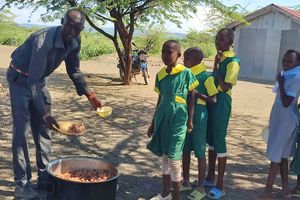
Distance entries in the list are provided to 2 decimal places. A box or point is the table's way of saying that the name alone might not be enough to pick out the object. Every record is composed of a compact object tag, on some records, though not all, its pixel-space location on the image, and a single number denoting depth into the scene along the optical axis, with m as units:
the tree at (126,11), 12.02
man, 3.79
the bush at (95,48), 28.80
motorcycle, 14.12
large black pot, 3.47
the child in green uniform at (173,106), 4.22
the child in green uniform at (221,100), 4.56
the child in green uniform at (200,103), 4.51
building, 19.75
